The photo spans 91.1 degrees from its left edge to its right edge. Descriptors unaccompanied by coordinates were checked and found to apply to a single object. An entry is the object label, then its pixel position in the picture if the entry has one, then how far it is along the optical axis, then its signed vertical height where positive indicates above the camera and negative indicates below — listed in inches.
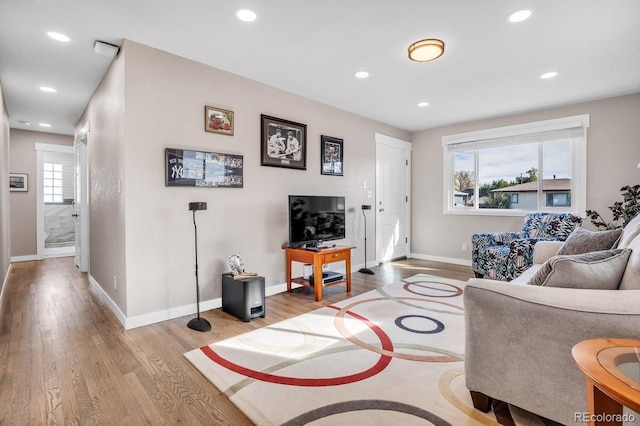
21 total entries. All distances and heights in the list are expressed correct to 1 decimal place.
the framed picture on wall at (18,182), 230.2 +19.6
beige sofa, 49.1 -22.1
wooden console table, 138.9 -24.0
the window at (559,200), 181.8 +4.2
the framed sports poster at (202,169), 116.8 +15.6
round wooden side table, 31.8 -18.2
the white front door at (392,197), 217.5 +7.6
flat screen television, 142.9 -5.8
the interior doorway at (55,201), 241.3 +6.2
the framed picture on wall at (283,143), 146.3 +31.8
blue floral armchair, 146.8 -18.3
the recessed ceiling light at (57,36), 104.5 +58.4
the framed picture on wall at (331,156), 175.6 +30.0
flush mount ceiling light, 107.3 +55.4
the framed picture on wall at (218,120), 126.5 +36.2
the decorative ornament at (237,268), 122.4 -23.5
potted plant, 147.6 -1.5
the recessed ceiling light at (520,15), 90.7 +56.8
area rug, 63.6 -41.6
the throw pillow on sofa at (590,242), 88.8 -10.2
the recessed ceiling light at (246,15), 91.4 +57.4
